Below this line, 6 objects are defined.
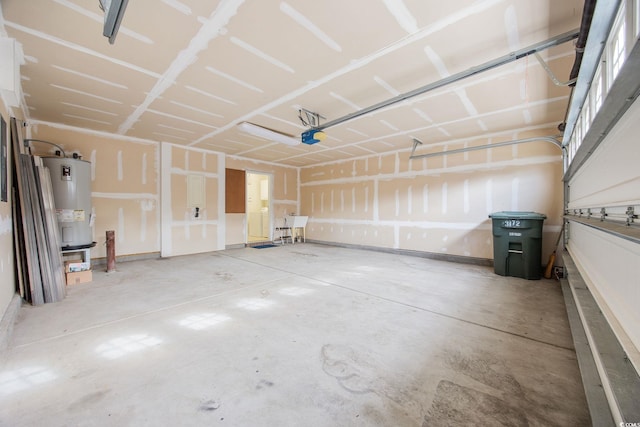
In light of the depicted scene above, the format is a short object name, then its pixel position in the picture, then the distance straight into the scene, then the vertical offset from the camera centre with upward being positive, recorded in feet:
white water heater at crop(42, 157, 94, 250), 12.27 +0.62
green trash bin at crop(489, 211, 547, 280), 12.39 -1.60
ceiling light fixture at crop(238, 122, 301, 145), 13.65 +4.48
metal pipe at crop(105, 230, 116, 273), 14.29 -2.33
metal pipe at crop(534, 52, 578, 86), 7.06 +3.97
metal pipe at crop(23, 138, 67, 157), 12.58 +3.50
